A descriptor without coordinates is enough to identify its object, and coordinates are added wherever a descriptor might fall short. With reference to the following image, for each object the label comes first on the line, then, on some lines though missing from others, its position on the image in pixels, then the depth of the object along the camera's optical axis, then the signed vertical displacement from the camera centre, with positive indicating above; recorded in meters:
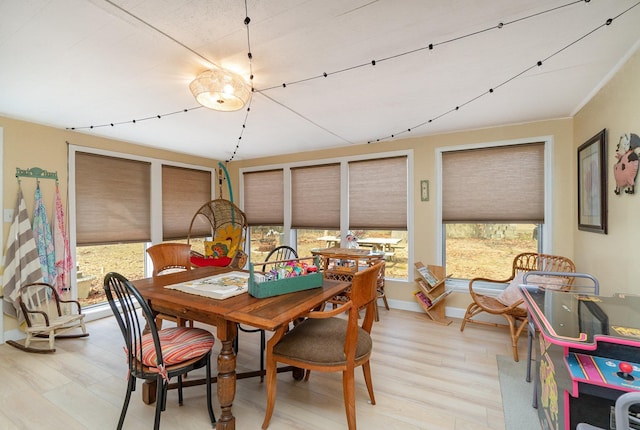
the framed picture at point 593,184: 2.26 +0.27
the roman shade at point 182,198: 4.43 +0.29
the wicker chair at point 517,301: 2.71 -0.85
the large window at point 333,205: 4.02 +0.16
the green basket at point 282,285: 1.80 -0.47
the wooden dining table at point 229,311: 1.51 -0.54
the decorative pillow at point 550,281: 2.55 -0.64
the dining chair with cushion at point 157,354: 1.54 -0.82
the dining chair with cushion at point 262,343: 2.33 -1.14
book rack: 3.49 -0.97
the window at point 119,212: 3.56 +0.06
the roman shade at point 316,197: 4.43 +0.31
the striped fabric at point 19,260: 2.94 -0.46
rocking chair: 2.78 -1.10
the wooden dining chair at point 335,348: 1.63 -0.82
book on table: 1.84 -0.51
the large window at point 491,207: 3.29 +0.10
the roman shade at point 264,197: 4.96 +0.33
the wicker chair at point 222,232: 3.81 -0.26
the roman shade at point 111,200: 3.55 +0.22
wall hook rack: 3.07 +0.48
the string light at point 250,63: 1.46 +1.05
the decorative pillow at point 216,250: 3.80 -0.47
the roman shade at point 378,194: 3.96 +0.31
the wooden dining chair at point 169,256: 2.99 -0.45
